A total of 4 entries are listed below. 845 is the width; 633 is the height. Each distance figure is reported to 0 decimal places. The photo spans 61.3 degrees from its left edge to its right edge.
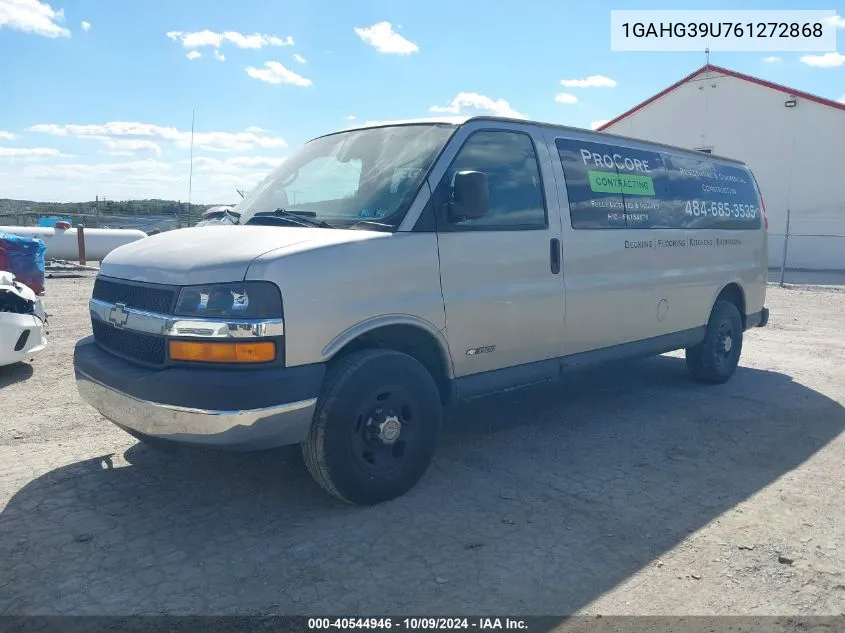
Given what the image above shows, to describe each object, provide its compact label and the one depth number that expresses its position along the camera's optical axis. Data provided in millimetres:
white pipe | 19516
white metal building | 22625
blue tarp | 11195
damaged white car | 6551
